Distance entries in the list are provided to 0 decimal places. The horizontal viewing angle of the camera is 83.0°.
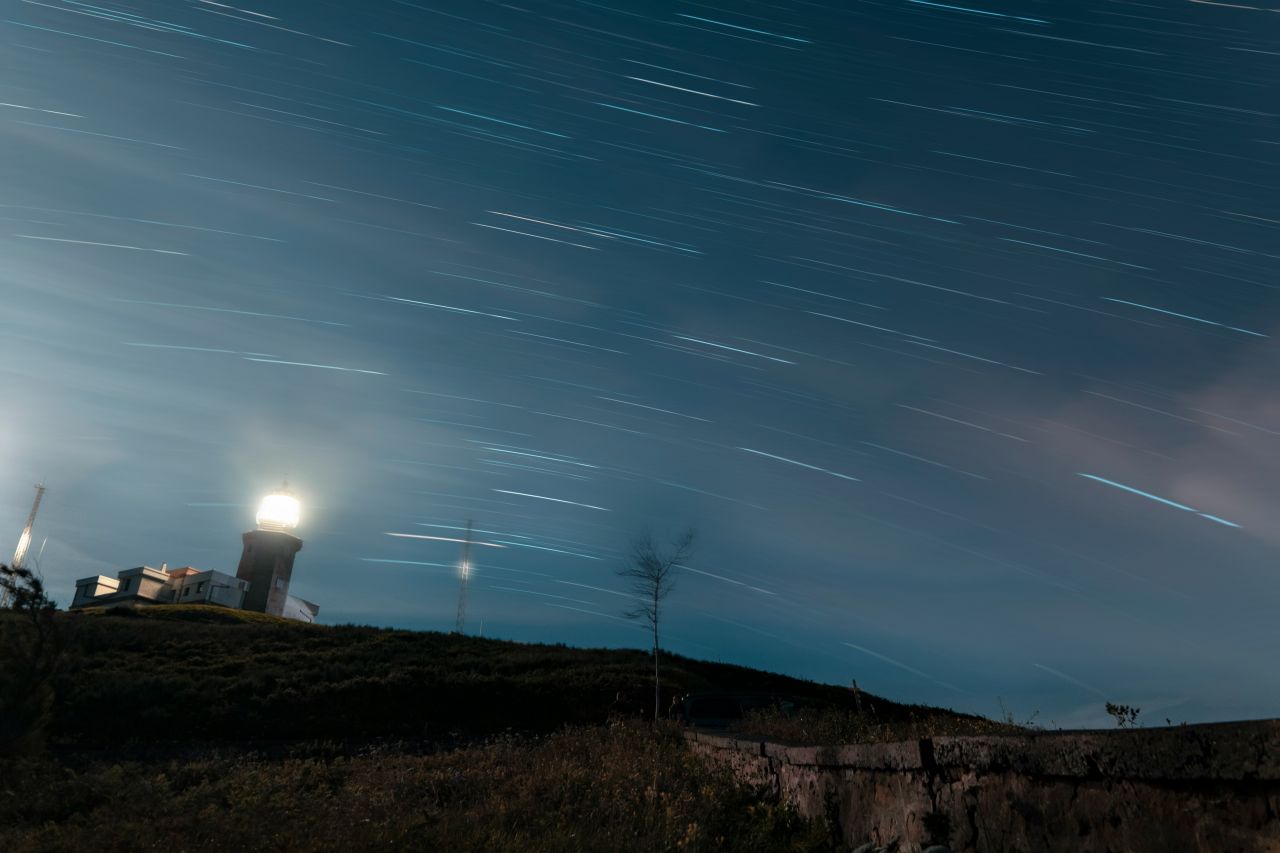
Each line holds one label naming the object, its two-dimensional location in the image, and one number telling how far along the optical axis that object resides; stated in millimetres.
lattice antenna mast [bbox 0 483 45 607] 74894
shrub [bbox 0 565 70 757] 11734
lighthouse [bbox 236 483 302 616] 61825
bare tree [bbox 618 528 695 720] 28406
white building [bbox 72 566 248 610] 59350
